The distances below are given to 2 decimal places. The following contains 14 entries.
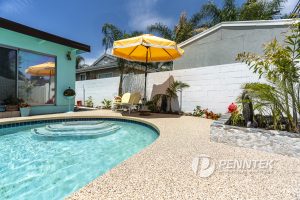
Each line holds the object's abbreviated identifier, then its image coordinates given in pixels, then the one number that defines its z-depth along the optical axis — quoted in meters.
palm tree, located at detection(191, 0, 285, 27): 8.59
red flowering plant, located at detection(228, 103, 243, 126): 2.90
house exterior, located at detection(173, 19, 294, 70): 5.74
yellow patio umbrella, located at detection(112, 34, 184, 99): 4.49
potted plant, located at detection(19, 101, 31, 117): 5.10
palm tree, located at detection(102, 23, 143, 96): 8.29
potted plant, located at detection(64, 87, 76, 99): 6.50
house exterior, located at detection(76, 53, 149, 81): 9.93
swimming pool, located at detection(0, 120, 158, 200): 1.76
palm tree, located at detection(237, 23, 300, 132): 2.45
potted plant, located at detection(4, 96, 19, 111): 4.99
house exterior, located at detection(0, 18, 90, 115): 5.19
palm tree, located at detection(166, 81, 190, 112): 5.65
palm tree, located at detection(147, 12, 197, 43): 10.12
